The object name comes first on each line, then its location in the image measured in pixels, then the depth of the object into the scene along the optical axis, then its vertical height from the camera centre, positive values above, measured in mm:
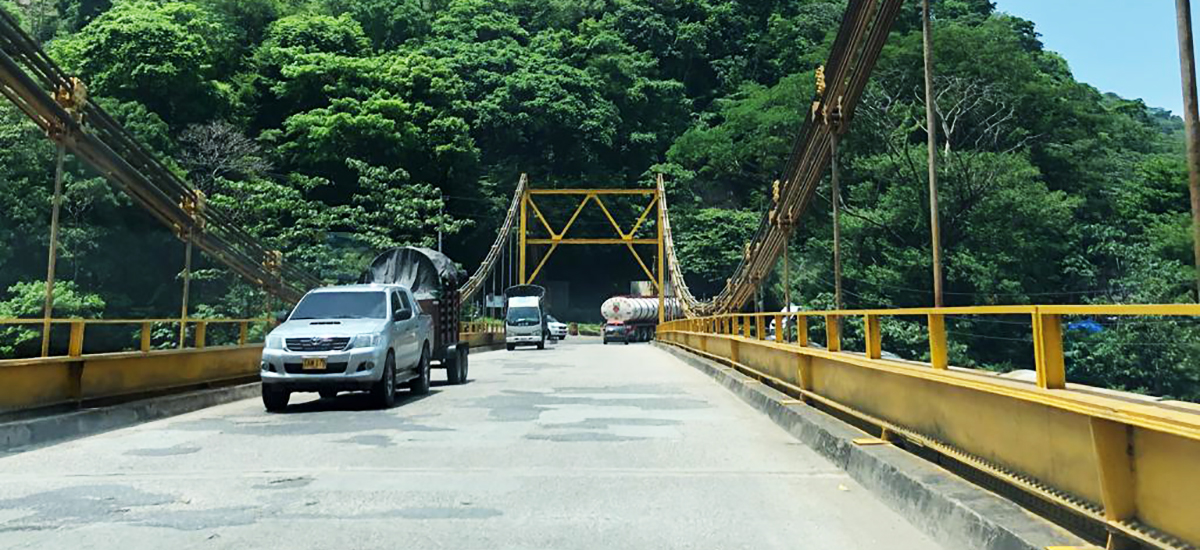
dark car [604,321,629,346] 54469 +93
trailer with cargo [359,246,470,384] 17500 +1031
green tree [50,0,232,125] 46656 +14872
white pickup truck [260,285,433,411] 12055 -157
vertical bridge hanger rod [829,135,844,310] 13605 +1641
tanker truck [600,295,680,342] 54906 +1248
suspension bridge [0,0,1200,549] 4250 -1022
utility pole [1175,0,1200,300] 4980 +1319
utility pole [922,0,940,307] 11695 +2538
